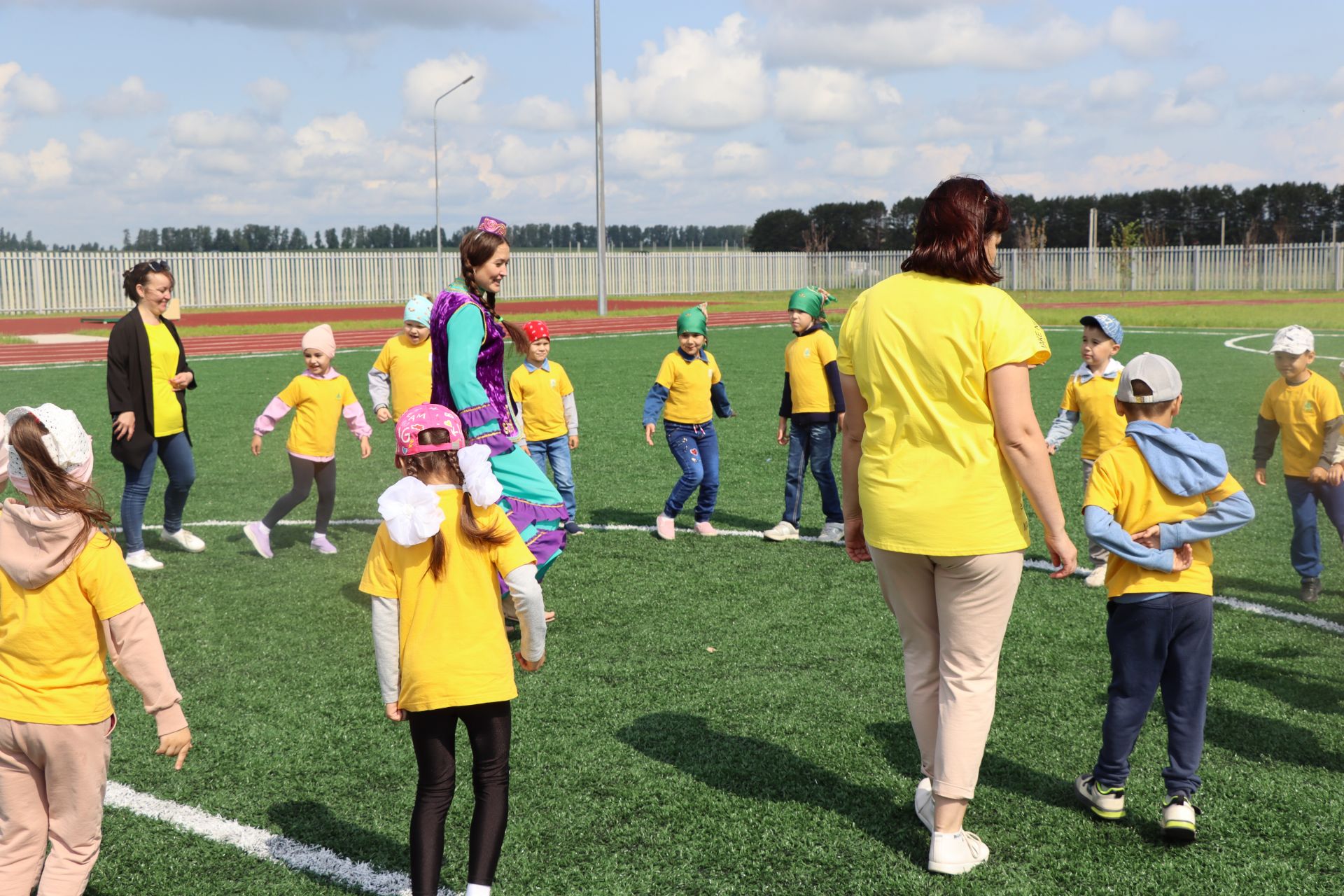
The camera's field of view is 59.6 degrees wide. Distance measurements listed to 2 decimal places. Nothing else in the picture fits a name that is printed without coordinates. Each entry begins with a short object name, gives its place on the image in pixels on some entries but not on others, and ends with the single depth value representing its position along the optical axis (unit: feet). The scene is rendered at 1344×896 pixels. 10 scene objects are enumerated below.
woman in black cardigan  25.05
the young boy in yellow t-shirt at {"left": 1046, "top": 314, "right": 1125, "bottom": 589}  23.17
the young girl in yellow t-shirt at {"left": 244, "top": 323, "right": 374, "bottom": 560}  26.63
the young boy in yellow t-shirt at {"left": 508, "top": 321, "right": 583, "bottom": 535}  28.73
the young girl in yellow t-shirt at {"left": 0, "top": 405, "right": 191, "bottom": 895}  10.11
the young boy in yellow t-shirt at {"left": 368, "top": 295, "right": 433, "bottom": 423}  27.58
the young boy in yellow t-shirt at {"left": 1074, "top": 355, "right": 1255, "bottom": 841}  12.59
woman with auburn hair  11.35
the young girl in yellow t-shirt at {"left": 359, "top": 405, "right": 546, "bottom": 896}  10.61
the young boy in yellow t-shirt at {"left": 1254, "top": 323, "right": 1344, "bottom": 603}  21.70
